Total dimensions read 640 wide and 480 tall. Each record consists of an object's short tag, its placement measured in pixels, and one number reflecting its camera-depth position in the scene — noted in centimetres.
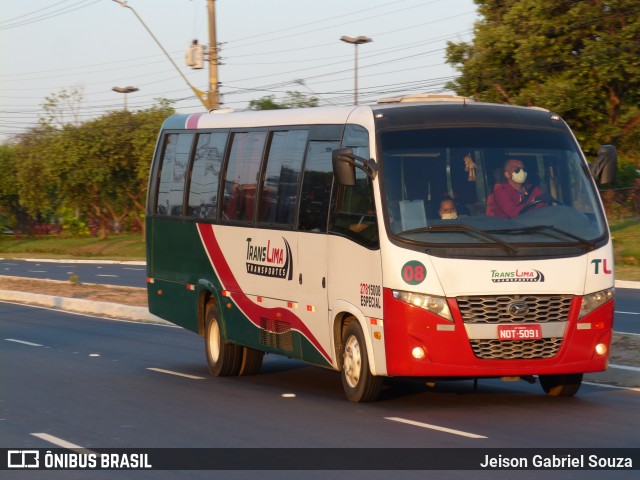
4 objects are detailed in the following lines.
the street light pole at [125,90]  8514
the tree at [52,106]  8610
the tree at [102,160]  8088
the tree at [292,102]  8188
